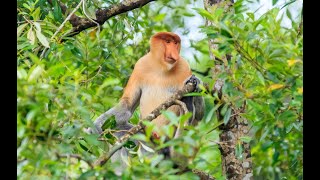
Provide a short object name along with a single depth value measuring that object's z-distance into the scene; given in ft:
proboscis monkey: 37.04
